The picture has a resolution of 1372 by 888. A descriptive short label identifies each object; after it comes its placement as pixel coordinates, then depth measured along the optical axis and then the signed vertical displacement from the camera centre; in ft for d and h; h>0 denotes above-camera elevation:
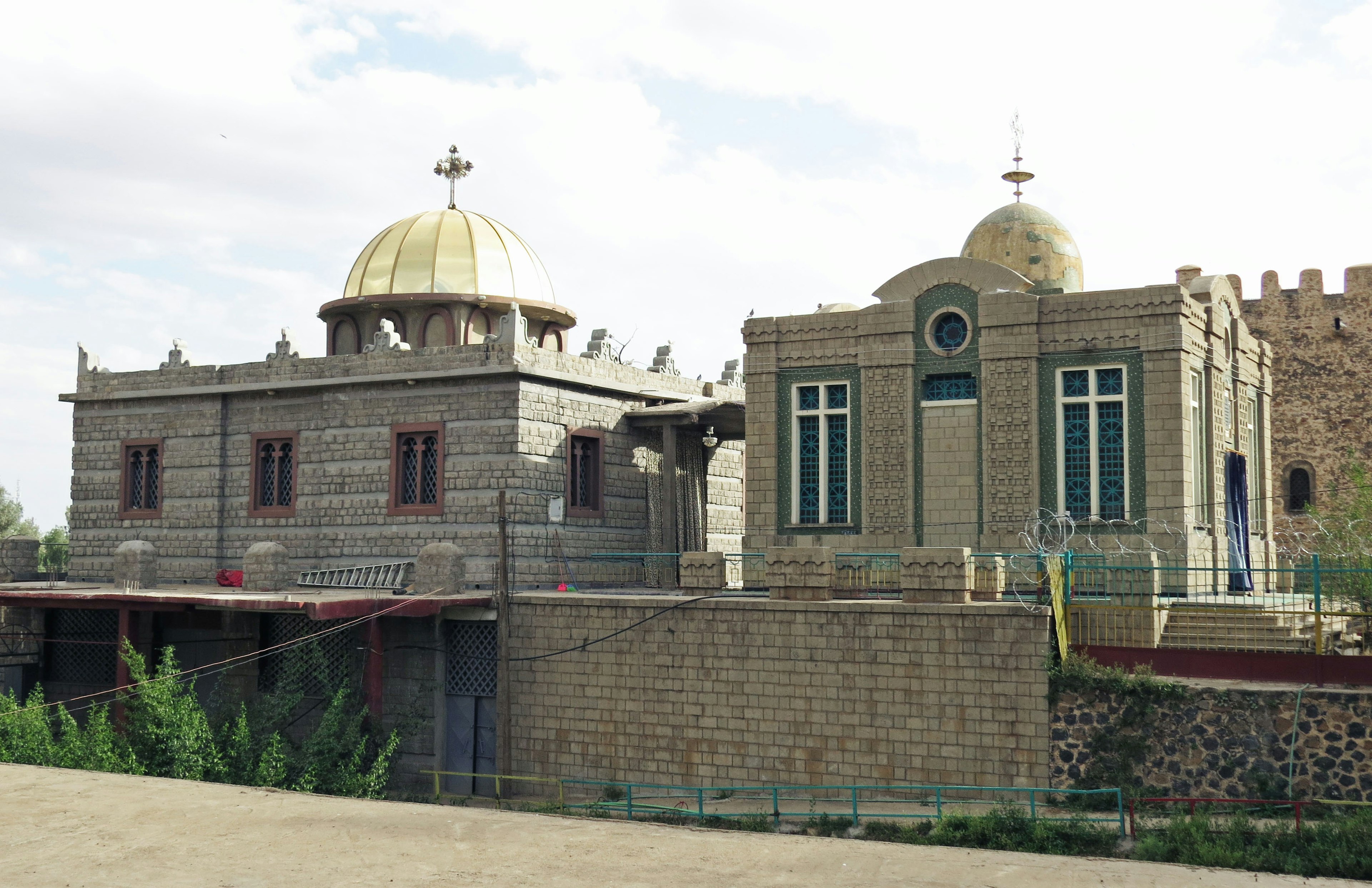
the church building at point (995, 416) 64.28 +7.46
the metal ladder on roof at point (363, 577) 75.97 -0.97
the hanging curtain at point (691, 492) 82.69 +4.42
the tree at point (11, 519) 171.22 +5.06
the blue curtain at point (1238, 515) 71.82 +2.87
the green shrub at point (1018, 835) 47.65 -9.68
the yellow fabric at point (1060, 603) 56.90 -1.56
